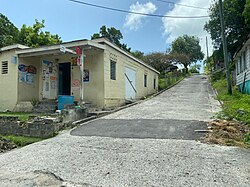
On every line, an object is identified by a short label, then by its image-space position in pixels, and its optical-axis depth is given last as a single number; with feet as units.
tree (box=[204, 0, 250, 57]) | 83.92
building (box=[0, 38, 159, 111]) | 37.88
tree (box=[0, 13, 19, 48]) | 81.56
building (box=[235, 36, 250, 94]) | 48.95
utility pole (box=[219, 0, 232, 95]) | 49.41
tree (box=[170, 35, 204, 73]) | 163.04
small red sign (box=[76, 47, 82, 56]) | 33.86
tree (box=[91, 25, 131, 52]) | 152.25
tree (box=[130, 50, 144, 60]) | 126.58
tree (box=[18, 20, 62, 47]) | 84.43
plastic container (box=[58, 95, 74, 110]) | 35.73
